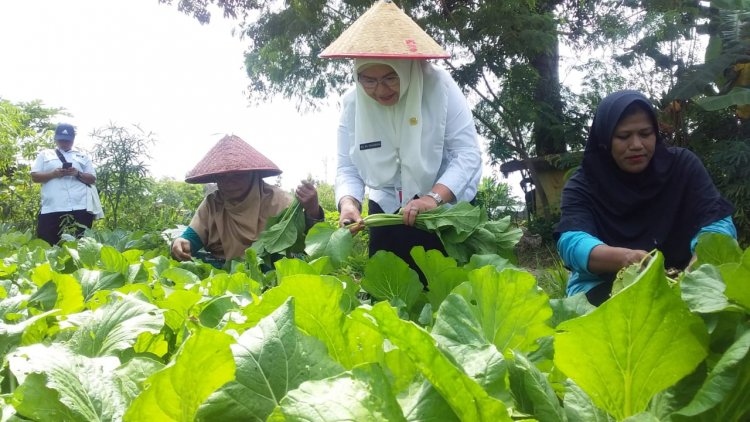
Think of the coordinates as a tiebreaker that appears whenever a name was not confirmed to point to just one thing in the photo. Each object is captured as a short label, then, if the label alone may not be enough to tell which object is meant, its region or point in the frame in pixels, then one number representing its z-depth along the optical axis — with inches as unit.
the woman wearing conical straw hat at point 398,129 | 105.9
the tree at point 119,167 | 274.1
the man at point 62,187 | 262.1
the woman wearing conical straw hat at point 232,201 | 152.2
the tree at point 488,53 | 340.5
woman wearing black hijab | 96.8
